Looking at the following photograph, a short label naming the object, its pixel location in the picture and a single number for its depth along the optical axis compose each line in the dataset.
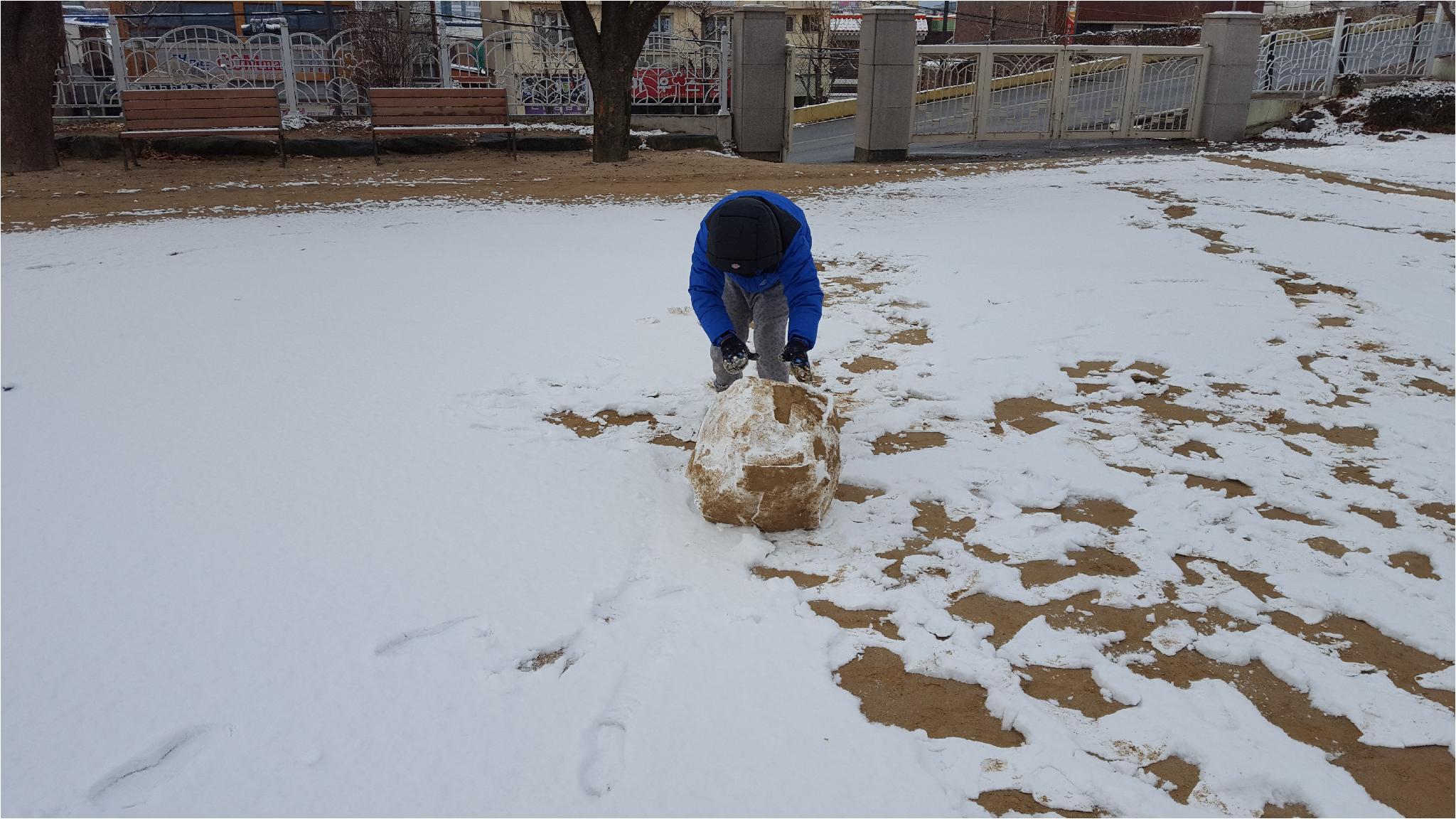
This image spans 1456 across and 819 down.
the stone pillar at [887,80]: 13.71
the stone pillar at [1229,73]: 14.70
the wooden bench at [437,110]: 12.06
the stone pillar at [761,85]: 14.45
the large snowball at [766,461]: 3.39
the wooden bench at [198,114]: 11.39
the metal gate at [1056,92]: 14.60
